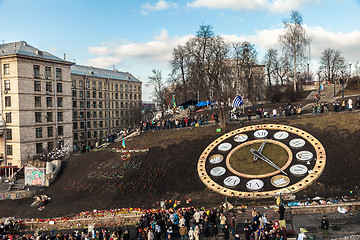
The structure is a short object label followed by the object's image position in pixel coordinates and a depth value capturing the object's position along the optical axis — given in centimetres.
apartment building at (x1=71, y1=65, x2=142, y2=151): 7438
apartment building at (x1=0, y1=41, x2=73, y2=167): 4834
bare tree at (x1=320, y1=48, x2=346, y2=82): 7888
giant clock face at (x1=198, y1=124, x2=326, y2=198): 2327
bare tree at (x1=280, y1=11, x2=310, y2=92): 4672
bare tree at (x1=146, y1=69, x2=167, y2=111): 7231
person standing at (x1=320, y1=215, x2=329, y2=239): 1555
